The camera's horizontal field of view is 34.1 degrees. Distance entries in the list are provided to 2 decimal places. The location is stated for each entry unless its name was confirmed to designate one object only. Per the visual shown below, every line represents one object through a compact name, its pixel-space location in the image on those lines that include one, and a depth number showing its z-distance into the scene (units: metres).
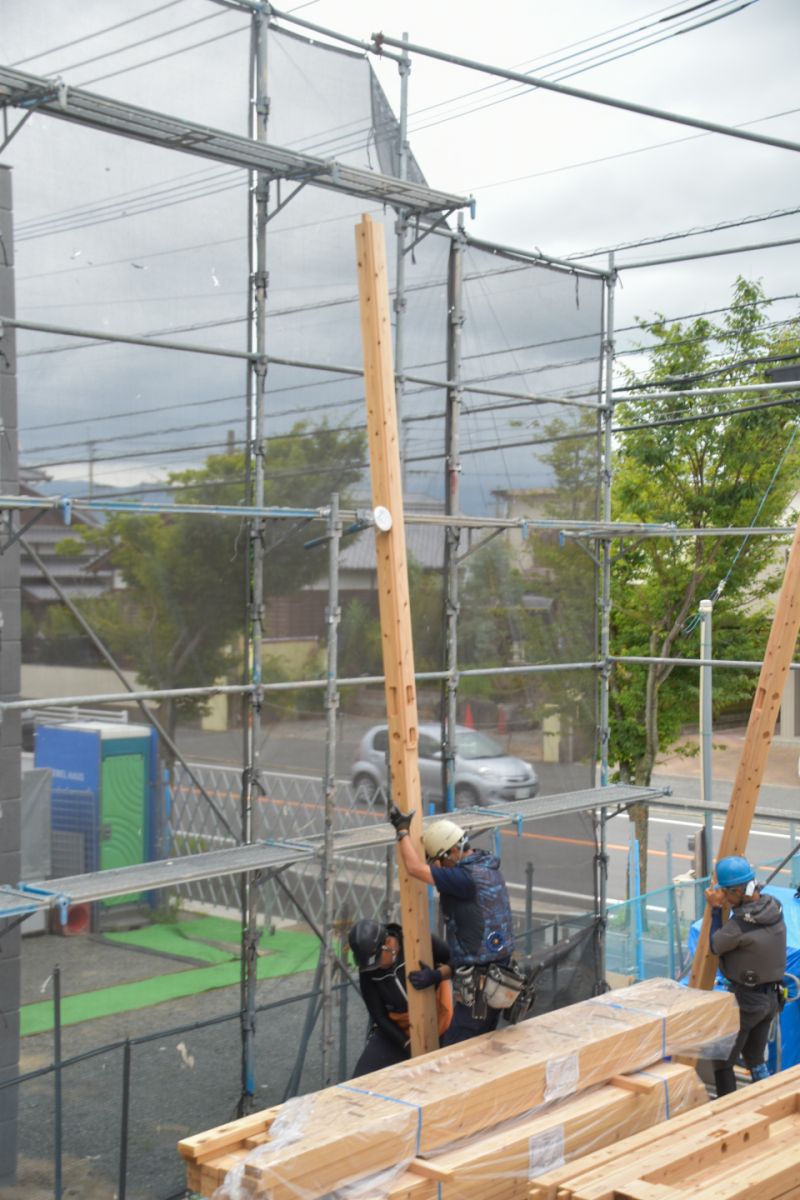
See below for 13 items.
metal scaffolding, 7.89
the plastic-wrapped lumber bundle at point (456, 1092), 6.14
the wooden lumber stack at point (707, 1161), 6.05
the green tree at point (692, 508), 19.17
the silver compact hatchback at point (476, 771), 11.05
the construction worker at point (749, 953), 9.03
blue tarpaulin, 10.68
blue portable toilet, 8.59
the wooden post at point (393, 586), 8.13
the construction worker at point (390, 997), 8.14
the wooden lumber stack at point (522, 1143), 6.25
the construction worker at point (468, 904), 7.89
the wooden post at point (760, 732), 9.70
